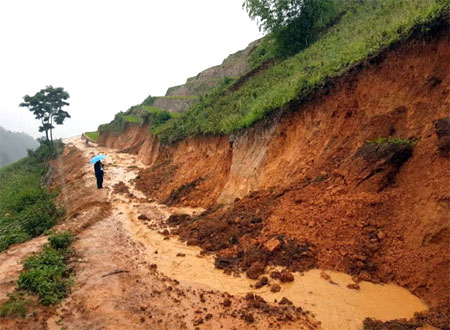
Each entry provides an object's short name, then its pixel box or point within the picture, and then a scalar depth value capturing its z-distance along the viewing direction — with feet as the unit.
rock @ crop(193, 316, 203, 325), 15.97
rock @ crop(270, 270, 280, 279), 19.52
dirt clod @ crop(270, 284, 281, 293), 18.41
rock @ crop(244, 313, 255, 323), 15.71
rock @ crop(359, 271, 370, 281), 17.99
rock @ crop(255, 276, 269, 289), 19.17
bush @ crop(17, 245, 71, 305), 18.90
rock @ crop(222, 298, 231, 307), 17.30
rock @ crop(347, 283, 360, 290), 17.46
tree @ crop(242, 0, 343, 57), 71.51
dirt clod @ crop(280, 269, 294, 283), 19.07
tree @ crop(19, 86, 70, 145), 124.47
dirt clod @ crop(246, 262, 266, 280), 20.22
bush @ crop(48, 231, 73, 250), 26.58
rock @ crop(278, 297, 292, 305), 17.05
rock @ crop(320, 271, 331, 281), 18.66
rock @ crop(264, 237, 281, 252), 21.85
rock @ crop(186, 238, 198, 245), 27.24
